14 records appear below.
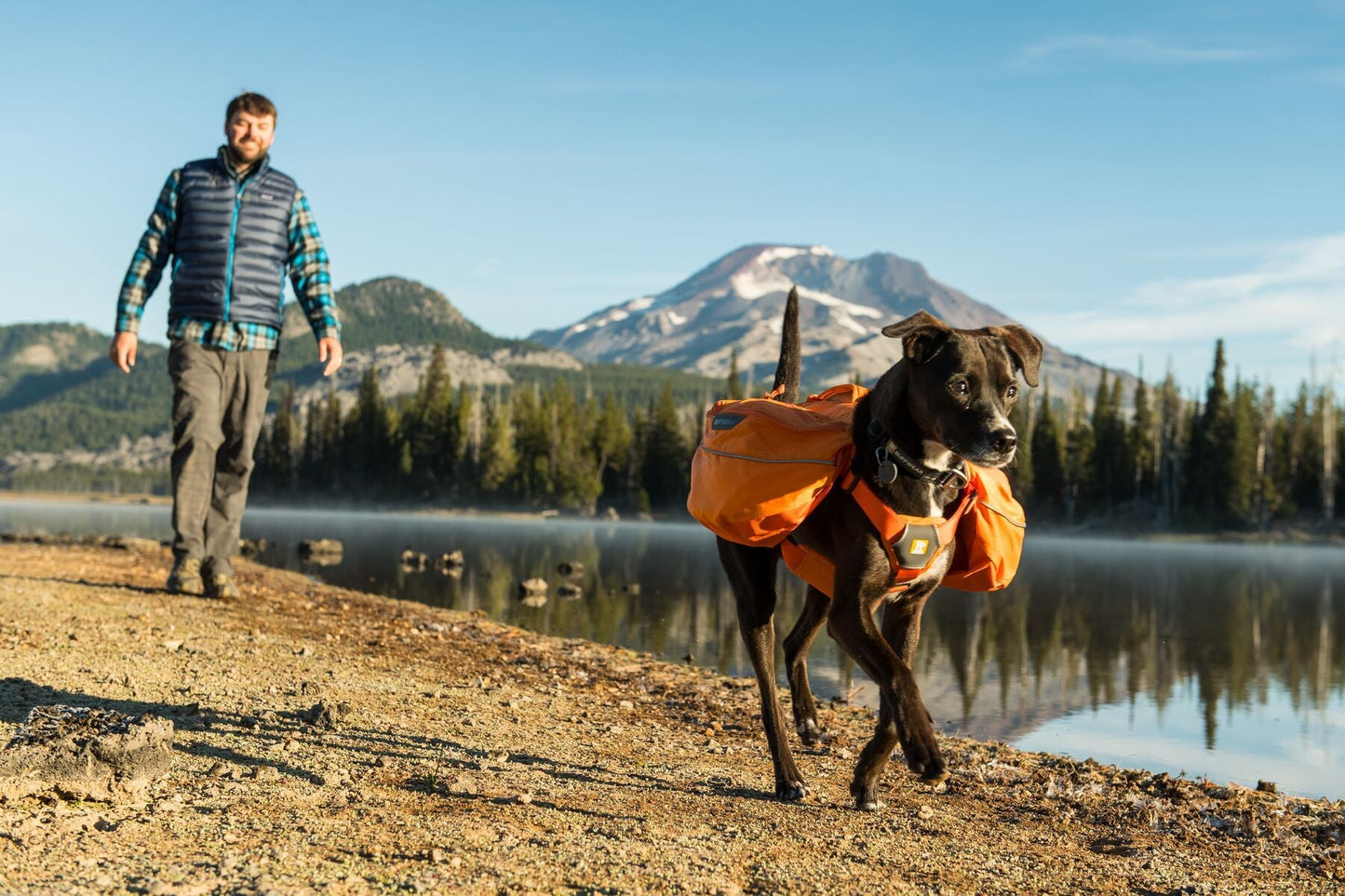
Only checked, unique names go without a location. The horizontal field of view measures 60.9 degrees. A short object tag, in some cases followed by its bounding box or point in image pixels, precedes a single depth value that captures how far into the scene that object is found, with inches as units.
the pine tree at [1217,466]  3937.0
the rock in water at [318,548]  1161.7
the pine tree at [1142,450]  4379.9
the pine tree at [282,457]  5905.5
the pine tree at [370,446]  5659.5
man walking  395.2
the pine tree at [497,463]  5172.2
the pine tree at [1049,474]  4500.5
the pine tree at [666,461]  4965.6
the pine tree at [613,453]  5132.9
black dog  196.4
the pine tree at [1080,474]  4463.6
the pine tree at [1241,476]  3922.2
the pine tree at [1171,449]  4215.1
